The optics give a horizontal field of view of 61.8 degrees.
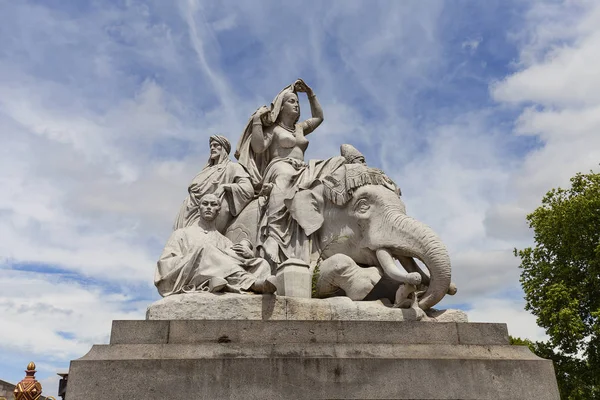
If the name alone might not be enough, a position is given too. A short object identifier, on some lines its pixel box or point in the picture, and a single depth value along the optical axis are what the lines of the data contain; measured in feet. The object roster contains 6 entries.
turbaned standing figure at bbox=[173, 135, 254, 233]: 26.99
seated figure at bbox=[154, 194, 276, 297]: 21.84
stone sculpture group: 22.17
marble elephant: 22.08
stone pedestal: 17.72
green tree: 58.54
